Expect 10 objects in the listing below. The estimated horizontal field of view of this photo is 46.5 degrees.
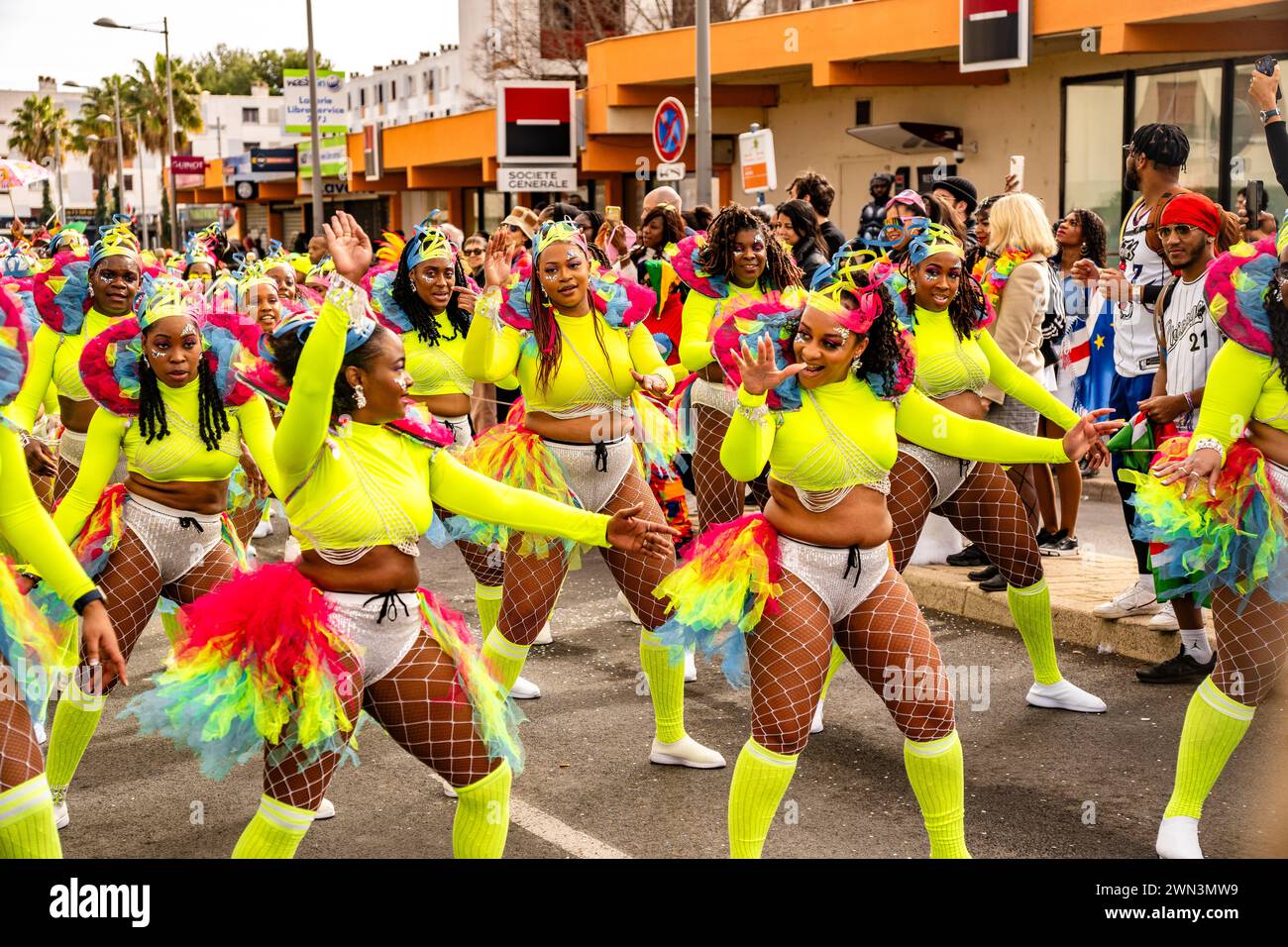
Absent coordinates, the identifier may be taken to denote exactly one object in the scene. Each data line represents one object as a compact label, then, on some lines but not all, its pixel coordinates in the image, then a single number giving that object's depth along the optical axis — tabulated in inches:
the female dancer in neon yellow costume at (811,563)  172.6
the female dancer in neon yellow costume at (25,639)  140.2
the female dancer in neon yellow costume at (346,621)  153.3
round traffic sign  568.4
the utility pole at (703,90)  570.9
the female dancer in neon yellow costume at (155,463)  210.7
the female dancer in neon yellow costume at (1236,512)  183.6
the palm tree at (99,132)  3149.6
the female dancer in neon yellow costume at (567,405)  236.1
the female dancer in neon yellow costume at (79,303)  280.1
